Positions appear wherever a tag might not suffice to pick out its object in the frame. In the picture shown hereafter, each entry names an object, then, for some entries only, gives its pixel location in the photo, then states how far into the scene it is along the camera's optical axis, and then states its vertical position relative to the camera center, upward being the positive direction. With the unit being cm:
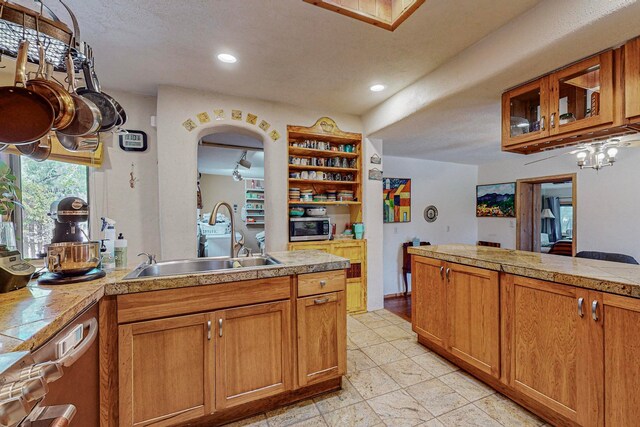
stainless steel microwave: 327 -22
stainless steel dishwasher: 57 -48
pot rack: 101 +74
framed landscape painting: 506 +15
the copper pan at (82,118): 130 +46
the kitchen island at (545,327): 134 -74
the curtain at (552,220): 809 -37
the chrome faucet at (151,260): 192 -34
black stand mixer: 139 -19
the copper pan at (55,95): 117 +52
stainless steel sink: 202 -41
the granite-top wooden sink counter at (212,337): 141 -74
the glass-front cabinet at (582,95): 167 +74
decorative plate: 514 -8
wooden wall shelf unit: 340 +69
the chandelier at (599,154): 281 +58
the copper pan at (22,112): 108 +41
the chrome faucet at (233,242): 212 -25
